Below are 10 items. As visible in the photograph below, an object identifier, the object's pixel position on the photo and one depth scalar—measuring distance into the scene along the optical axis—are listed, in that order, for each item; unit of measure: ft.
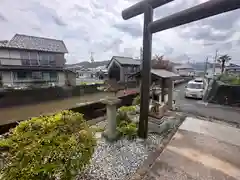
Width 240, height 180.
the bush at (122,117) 15.25
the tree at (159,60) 51.39
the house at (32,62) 46.16
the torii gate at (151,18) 7.76
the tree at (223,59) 67.88
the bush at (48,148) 5.72
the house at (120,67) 69.77
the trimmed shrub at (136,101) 24.83
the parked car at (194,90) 33.96
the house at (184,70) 111.66
